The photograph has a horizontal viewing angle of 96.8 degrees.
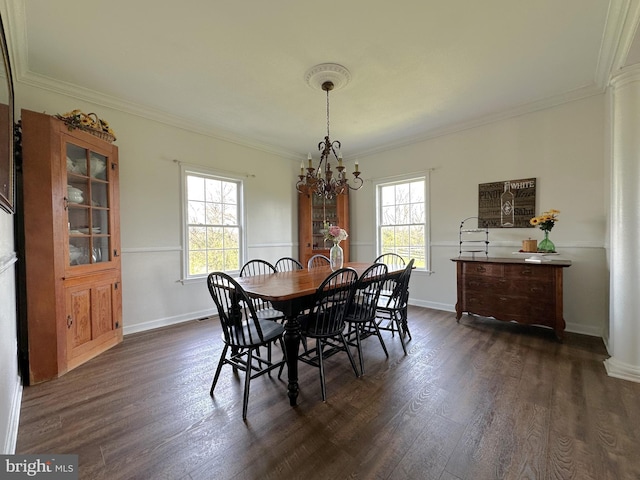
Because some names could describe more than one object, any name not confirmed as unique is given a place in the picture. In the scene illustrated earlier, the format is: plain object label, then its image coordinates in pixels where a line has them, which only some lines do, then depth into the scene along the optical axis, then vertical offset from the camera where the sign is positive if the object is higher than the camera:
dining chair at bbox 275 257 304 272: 4.82 -0.50
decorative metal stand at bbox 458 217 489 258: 3.96 -0.07
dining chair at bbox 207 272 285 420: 1.93 -0.73
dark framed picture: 1.34 +0.53
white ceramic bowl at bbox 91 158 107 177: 2.90 +0.75
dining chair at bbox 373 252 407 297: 4.74 -0.42
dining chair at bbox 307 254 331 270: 4.31 -0.39
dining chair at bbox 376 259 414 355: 2.86 -0.71
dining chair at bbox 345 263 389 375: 2.60 -0.70
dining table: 2.02 -0.49
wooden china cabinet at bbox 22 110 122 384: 2.37 -0.06
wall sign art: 3.62 +0.41
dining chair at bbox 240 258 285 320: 2.78 -0.78
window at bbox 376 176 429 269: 4.64 +0.28
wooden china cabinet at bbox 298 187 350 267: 5.29 +0.31
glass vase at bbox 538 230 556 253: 3.27 -0.14
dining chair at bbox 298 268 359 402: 2.18 -0.65
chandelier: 2.71 +0.62
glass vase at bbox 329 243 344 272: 3.20 -0.24
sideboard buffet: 3.07 -0.66
